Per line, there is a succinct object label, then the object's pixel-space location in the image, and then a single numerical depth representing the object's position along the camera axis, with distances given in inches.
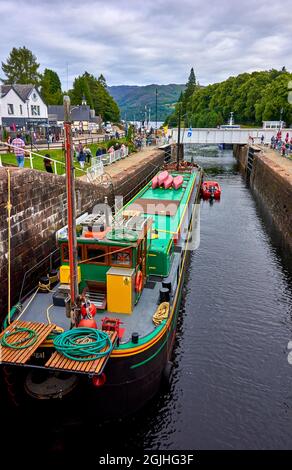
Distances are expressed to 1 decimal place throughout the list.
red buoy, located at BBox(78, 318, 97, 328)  391.9
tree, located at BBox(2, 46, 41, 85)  3494.1
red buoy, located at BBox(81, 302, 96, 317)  402.9
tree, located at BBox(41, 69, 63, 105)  3761.1
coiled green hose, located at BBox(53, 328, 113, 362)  347.9
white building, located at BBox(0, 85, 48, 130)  2226.9
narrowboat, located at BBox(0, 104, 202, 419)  366.6
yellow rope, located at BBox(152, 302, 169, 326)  436.0
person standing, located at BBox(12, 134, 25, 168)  762.8
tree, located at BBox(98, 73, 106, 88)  6588.1
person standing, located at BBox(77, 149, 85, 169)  1191.9
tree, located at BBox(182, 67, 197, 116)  6245.6
